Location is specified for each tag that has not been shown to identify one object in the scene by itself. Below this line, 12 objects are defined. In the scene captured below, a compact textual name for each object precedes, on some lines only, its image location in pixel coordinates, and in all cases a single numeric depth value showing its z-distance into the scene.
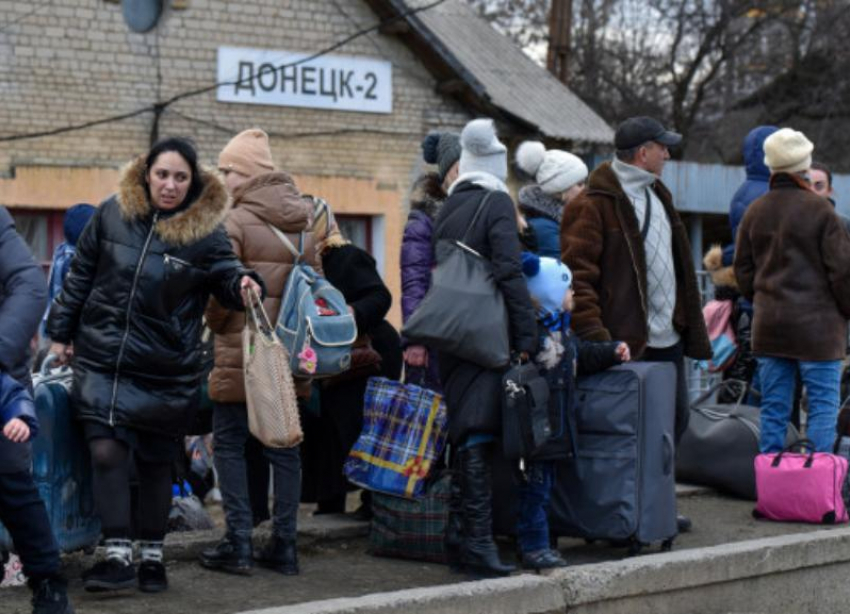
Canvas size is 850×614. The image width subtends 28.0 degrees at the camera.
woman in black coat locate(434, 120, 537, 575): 6.95
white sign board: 16.66
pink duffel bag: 8.58
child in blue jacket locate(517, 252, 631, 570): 7.20
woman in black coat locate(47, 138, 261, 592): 6.35
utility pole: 22.23
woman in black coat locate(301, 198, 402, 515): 8.00
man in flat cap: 7.82
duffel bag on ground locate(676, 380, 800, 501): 9.48
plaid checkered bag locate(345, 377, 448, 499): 7.43
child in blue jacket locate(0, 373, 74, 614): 5.66
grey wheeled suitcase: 7.50
